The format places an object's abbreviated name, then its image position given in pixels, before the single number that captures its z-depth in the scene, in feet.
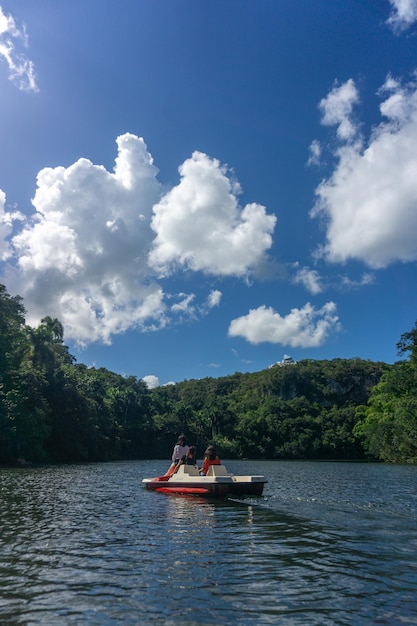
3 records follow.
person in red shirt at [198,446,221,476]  66.90
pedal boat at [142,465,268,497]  61.82
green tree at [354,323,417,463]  199.93
